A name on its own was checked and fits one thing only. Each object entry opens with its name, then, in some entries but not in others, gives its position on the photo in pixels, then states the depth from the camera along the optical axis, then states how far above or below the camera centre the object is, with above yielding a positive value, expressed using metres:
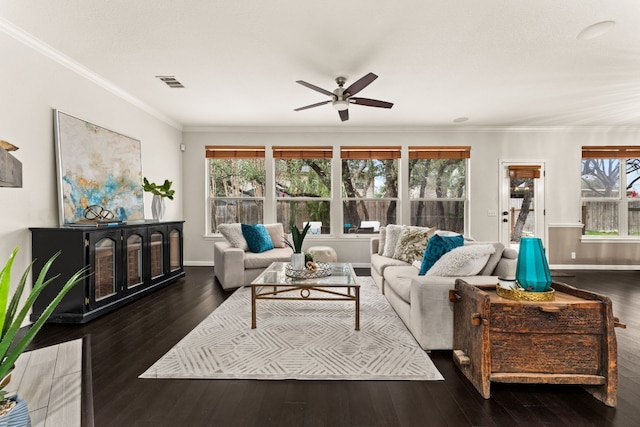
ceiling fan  3.26 +1.16
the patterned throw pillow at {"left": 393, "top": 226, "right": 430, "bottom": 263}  3.84 -0.47
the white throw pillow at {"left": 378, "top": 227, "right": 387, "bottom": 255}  4.57 -0.49
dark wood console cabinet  2.93 -0.59
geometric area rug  2.08 -1.07
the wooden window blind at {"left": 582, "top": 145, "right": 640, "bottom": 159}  5.71 +0.94
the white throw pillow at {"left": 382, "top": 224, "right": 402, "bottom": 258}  4.29 -0.47
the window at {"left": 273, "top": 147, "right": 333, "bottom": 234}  5.97 +0.25
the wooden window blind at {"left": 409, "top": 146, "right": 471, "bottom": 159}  5.82 +0.96
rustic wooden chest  1.77 -0.77
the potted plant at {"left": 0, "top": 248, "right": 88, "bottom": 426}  0.84 -0.34
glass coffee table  2.79 -0.69
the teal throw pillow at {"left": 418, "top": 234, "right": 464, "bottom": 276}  2.91 -0.40
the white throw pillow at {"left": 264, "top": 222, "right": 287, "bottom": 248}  5.16 -0.46
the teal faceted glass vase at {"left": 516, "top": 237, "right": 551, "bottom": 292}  1.88 -0.37
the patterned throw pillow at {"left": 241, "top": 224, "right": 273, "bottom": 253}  4.68 -0.47
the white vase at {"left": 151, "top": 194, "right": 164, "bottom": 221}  4.70 -0.02
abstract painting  3.28 +0.42
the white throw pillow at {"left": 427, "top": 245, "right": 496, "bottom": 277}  2.53 -0.45
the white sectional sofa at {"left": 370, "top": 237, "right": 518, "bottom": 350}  2.36 -0.73
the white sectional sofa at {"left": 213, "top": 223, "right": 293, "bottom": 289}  4.21 -0.71
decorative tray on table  3.05 -0.65
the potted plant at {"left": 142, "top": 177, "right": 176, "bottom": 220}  4.49 +0.17
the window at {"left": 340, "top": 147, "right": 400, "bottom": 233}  5.97 +0.27
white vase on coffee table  3.26 -0.57
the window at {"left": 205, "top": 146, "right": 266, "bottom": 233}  6.00 +0.29
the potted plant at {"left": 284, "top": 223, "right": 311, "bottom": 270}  3.26 -0.51
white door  5.83 +0.05
